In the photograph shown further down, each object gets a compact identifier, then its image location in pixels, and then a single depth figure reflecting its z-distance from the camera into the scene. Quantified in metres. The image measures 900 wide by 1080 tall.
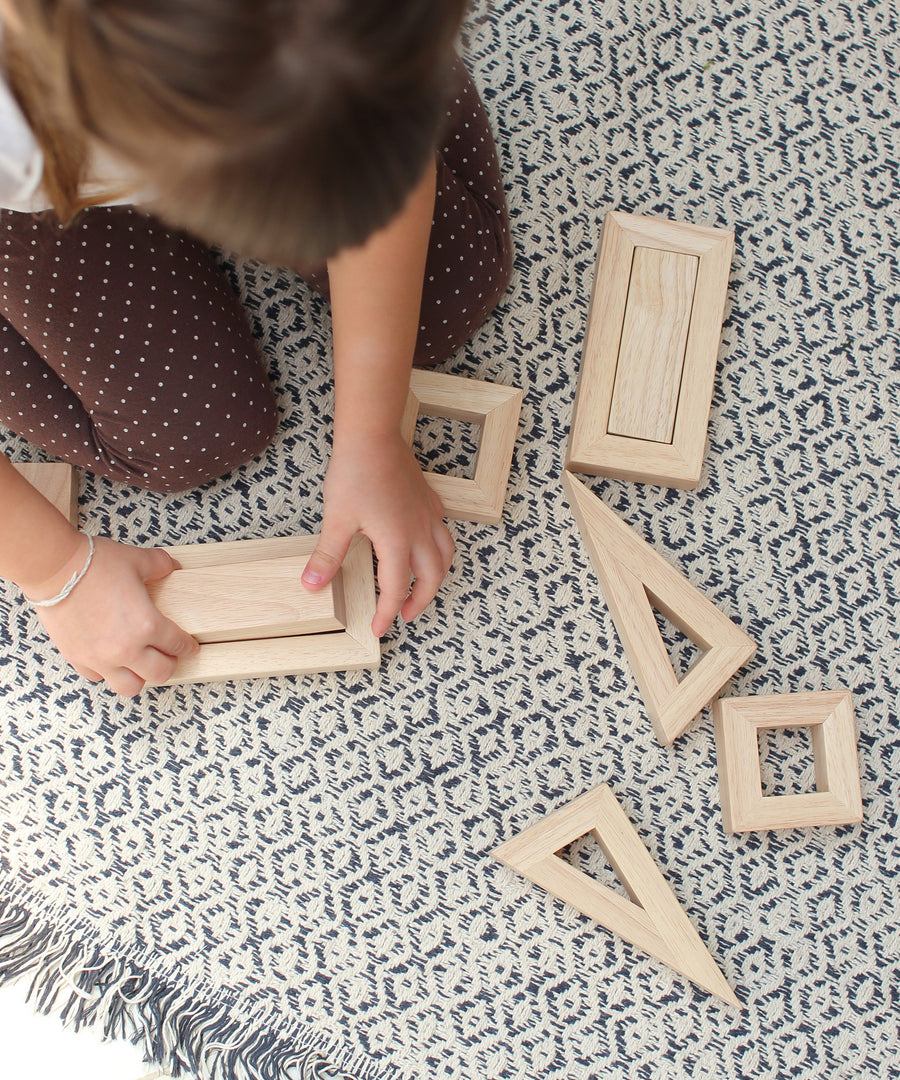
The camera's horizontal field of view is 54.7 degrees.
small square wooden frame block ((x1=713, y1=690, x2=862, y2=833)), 0.72
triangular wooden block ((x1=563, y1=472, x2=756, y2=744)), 0.73
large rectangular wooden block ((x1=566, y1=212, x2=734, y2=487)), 0.75
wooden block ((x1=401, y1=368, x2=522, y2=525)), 0.74
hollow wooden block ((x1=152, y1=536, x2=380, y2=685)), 0.70
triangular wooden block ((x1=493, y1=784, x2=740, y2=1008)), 0.70
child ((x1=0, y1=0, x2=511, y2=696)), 0.31
